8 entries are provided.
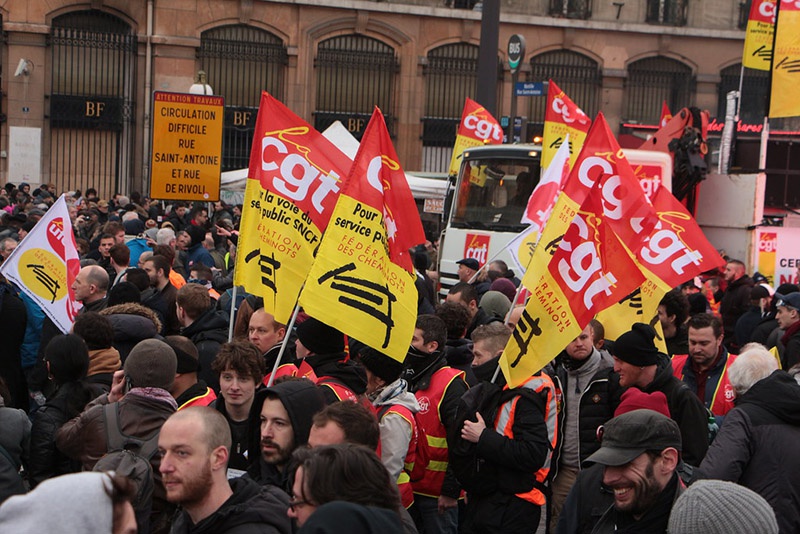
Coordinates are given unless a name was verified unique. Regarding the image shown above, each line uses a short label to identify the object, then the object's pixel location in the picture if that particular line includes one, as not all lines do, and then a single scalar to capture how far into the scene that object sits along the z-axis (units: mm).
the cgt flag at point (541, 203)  10273
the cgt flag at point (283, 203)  6277
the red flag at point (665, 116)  18691
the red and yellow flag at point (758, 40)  18047
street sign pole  17469
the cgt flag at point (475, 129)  16766
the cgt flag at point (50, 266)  7883
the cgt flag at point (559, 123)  13703
